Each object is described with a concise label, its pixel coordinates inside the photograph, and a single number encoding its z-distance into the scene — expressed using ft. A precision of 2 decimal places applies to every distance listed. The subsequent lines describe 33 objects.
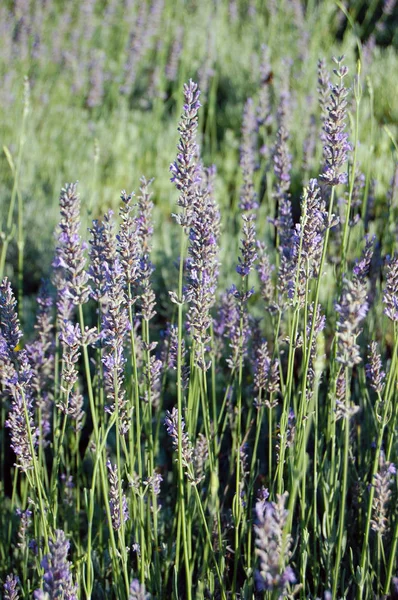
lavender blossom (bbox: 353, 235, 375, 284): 2.22
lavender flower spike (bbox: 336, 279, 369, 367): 1.83
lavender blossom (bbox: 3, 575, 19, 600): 2.13
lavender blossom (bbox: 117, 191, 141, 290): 2.03
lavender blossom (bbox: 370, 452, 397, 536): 2.01
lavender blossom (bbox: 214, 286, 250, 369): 2.26
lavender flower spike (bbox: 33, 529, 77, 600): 1.88
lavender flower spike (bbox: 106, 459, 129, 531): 2.11
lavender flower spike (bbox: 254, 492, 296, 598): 1.79
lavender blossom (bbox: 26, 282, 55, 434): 2.44
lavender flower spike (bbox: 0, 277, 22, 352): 2.07
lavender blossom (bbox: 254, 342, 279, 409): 2.26
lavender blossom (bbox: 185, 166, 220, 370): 2.07
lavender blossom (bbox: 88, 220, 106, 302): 2.11
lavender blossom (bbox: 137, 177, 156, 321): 2.18
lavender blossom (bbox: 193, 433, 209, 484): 2.24
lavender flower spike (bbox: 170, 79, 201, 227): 2.06
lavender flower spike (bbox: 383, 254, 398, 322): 2.07
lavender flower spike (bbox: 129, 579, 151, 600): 1.84
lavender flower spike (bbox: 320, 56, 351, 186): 2.08
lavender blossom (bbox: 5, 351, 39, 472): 2.09
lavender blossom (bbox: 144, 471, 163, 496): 2.18
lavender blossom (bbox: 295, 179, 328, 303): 2.03
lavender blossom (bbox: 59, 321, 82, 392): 2.05
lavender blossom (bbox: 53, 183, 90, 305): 2.03
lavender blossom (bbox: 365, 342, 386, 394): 2.21
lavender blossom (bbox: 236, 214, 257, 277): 2.18
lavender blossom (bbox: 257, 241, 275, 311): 2.43
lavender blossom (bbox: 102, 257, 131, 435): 2.03
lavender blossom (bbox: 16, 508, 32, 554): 2.28
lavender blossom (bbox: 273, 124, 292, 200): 2.55
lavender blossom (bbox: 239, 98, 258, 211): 2.61
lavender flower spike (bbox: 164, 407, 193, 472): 2.11
